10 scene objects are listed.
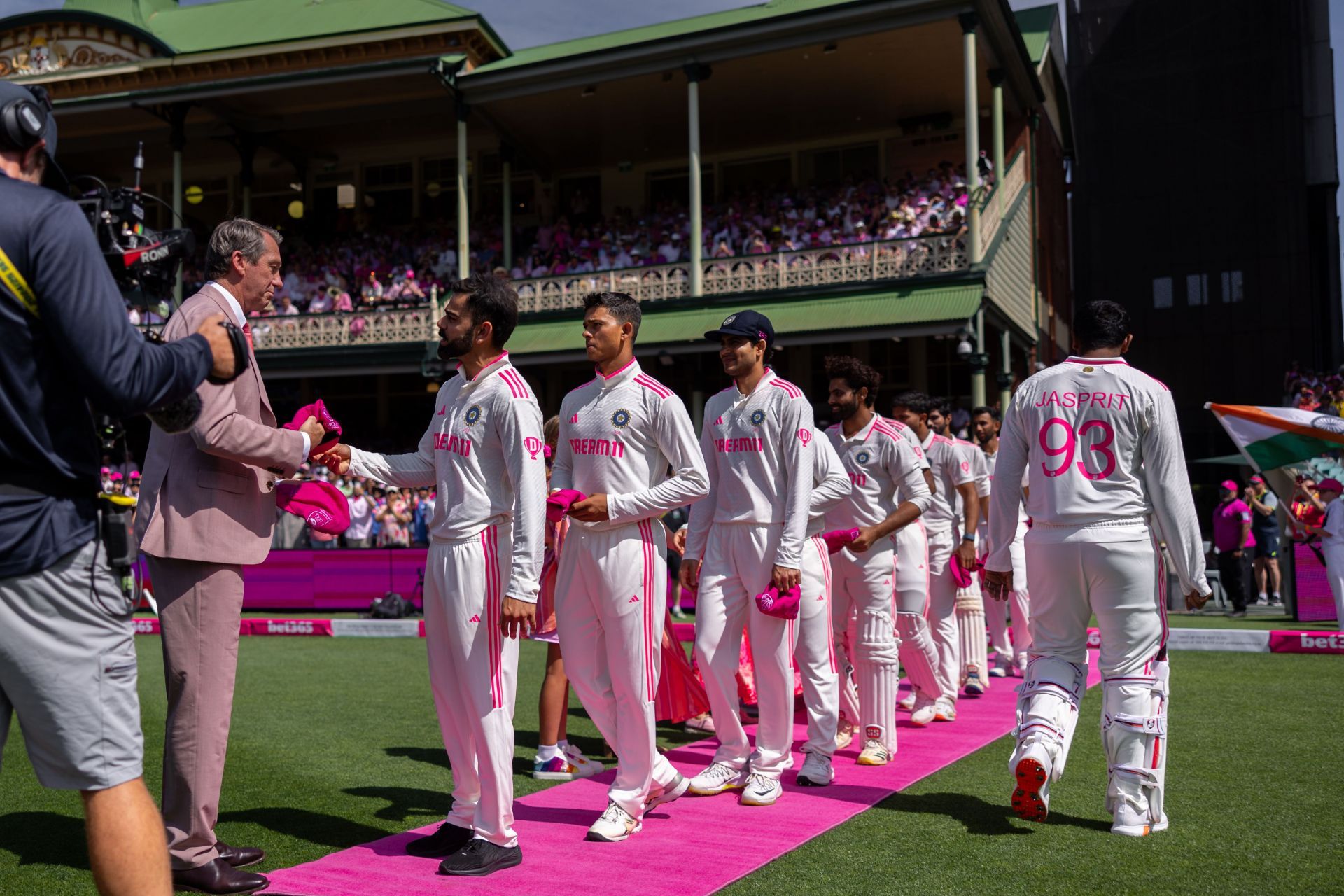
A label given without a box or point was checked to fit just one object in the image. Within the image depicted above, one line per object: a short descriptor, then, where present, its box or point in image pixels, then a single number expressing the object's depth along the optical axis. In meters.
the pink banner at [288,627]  14.88
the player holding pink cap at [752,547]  5.54
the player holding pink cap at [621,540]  4.90
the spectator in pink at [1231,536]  16.53
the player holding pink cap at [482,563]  4.41
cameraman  2.73
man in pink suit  4.18
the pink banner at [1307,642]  11.38
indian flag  10.96
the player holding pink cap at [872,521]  6.64
